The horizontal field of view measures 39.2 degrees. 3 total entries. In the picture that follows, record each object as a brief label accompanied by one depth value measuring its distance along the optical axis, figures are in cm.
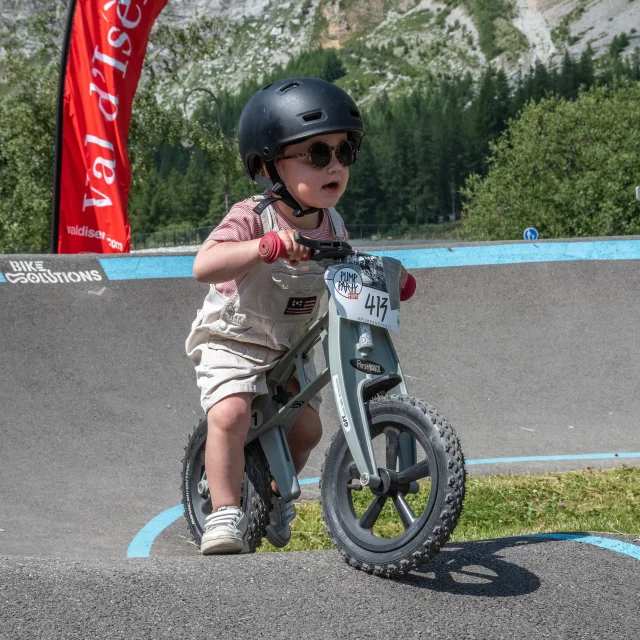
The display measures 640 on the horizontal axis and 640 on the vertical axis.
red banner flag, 1013
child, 310
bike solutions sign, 639
